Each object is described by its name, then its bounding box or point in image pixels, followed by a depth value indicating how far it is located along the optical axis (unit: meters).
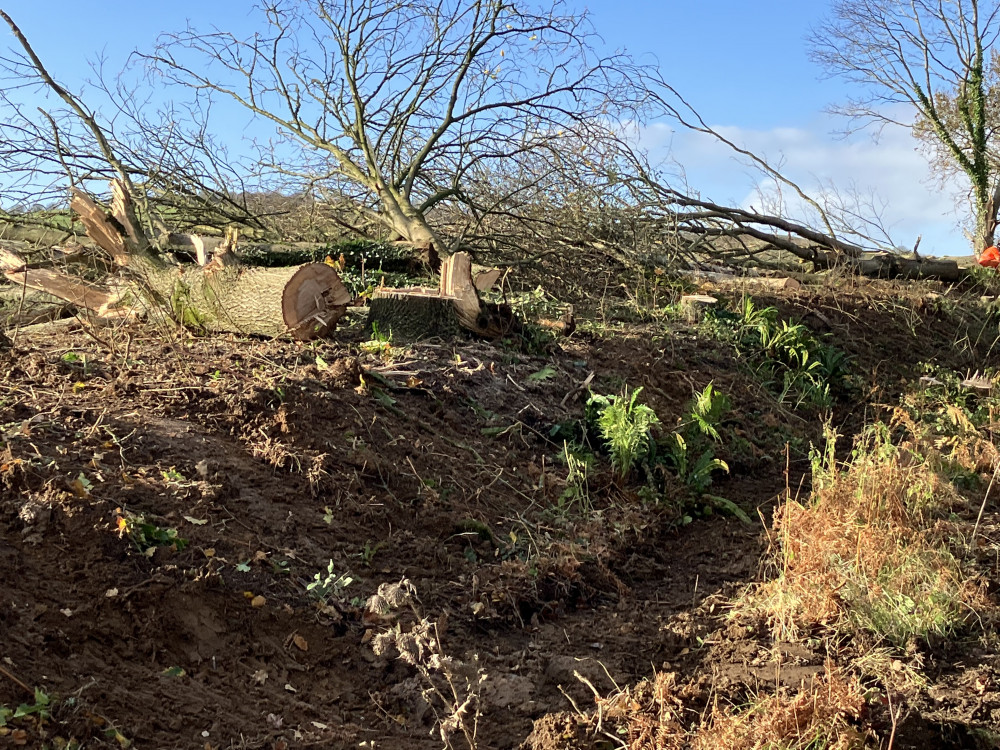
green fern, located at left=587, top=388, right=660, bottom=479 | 5.37
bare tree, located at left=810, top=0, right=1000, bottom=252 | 16.22
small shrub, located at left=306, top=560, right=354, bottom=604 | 3.67
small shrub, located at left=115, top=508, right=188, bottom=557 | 3.52
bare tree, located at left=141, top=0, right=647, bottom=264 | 9.79
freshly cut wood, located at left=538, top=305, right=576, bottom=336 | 7.23
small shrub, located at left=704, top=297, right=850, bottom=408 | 7.54
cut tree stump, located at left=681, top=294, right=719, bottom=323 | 8.22
